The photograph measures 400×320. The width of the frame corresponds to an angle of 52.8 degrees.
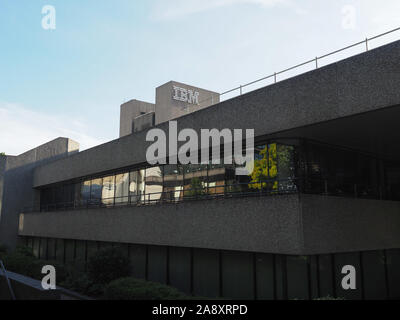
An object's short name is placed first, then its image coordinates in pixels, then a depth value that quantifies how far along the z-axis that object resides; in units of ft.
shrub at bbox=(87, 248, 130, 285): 59.52
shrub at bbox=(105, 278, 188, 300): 45.96
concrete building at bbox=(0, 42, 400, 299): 41.78
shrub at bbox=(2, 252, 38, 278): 75.25
